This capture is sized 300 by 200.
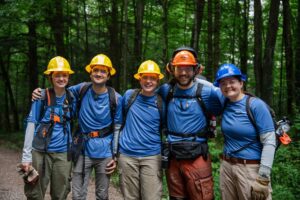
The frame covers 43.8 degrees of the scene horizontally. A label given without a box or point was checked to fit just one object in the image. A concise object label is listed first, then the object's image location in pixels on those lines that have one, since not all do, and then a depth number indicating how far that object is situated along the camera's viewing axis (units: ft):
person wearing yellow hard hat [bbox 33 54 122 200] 17.57
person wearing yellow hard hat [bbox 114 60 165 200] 16.92
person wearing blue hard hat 13.87
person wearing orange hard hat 15.99
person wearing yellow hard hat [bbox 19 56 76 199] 17.01
